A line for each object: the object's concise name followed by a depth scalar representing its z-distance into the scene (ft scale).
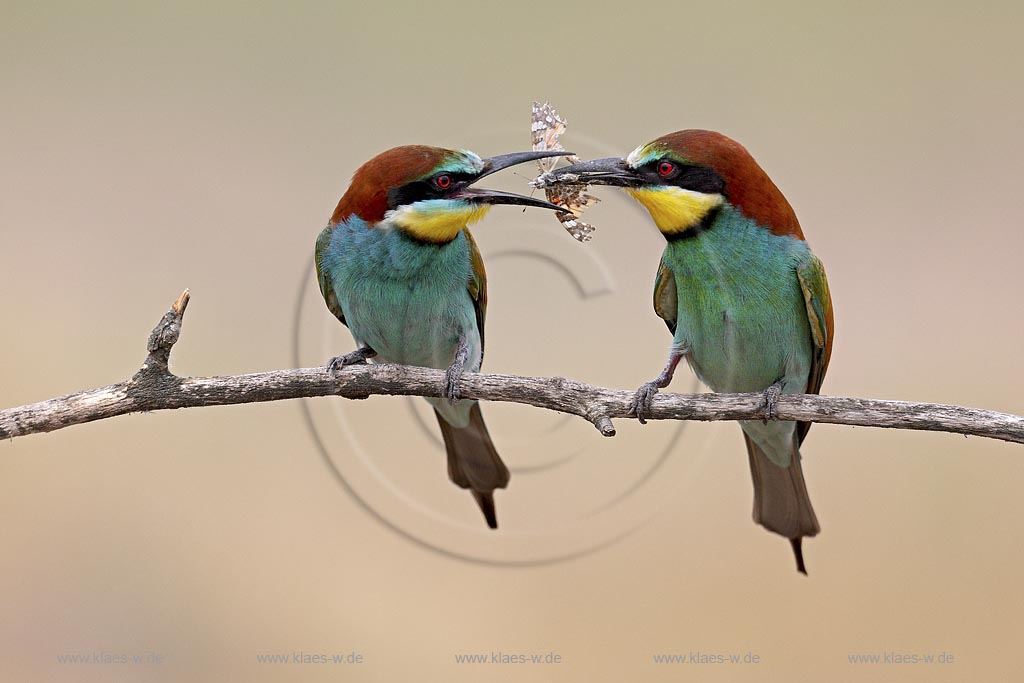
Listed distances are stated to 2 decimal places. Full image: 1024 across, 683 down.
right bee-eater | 20.81
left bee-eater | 20.88
